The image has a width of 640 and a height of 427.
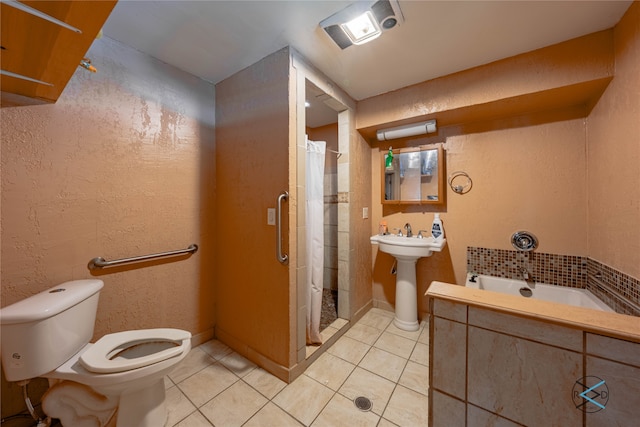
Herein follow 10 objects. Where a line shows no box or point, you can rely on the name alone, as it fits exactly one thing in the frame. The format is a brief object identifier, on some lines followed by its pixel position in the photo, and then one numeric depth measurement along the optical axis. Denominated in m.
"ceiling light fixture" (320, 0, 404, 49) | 1.24
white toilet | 1.04
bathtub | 1.61
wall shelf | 0.73
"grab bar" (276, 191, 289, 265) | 1.56
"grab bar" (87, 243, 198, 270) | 1.46
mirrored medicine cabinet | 2.24
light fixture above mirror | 2.14
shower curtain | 1.89
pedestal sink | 2.16
